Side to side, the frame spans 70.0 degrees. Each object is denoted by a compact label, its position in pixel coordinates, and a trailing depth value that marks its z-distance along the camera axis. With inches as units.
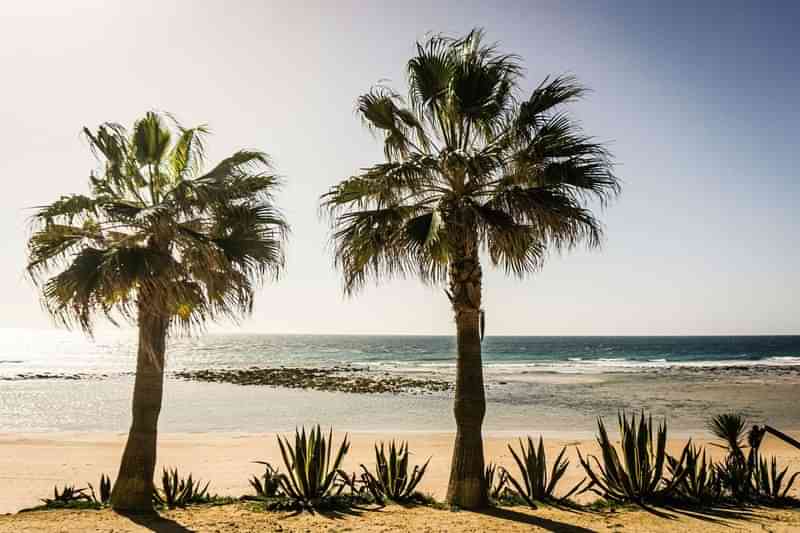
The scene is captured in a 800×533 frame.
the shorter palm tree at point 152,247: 303.9
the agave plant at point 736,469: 340.5
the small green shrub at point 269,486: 354.3
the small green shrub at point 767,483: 340.3
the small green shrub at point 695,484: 333.4
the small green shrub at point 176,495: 345.4
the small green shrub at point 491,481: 353.4
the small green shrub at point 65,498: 342.0
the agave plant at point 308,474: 337.7
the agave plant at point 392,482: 352.2
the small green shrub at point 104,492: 349.7
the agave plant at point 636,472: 335.3
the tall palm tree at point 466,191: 329.1
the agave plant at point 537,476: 350.0
